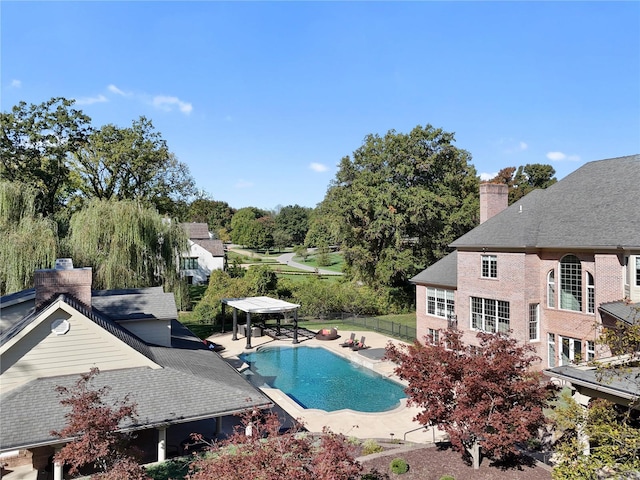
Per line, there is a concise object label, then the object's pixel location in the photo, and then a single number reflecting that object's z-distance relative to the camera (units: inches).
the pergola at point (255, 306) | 1053.5
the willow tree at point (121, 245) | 1082.1
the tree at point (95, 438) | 332.2
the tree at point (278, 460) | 270.0
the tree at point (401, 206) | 1462.8
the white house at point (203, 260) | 2293.3
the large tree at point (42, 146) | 1357.0
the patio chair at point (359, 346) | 1061.3
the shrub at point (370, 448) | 474.3
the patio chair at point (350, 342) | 1083.3
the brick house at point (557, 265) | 697.0
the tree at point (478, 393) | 393.1
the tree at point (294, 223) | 4877.0
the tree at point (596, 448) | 269.1
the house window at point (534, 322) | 818.2
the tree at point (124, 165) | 1434.5
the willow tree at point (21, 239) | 942.4
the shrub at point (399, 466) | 415.5
